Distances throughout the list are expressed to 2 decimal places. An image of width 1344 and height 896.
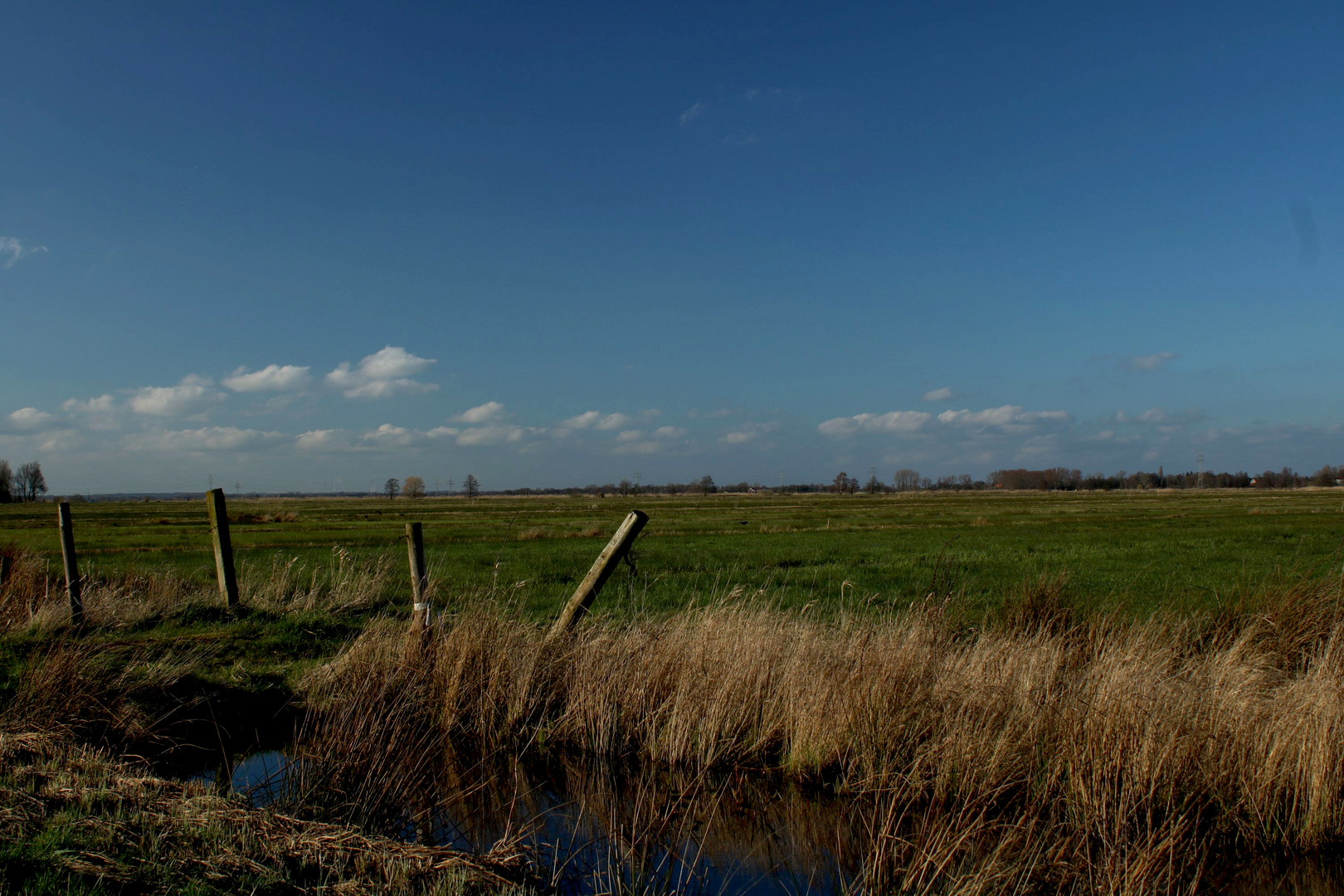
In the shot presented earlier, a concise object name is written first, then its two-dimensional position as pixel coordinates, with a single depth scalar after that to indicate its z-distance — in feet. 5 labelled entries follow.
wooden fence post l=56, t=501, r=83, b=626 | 38.25
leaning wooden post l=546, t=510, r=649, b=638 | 27.35
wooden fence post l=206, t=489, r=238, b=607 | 41.19
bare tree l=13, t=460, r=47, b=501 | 624.84
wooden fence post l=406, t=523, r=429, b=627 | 30.53
